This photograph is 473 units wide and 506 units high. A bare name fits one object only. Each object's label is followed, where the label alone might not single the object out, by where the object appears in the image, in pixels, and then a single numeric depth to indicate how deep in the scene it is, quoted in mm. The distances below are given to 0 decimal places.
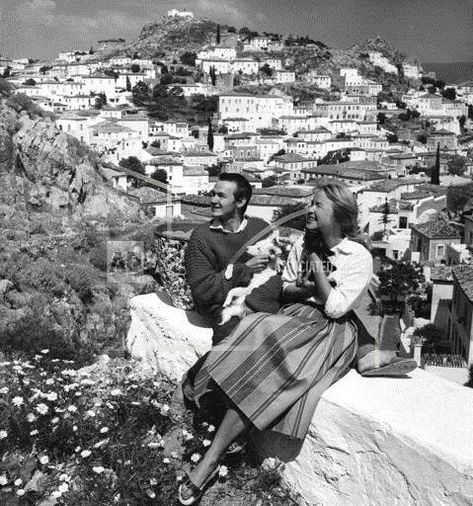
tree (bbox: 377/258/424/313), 16953
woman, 2488
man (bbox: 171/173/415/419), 2701
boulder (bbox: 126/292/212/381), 3337
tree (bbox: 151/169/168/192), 49800
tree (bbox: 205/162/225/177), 54991
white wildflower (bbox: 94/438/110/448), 2627
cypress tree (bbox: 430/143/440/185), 49406
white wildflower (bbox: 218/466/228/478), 2587
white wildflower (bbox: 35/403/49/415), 2752
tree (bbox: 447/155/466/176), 57719
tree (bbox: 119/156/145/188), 51219
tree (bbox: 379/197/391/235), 34450
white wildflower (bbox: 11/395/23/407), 2797
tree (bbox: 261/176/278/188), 52125
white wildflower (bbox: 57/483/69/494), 2437
